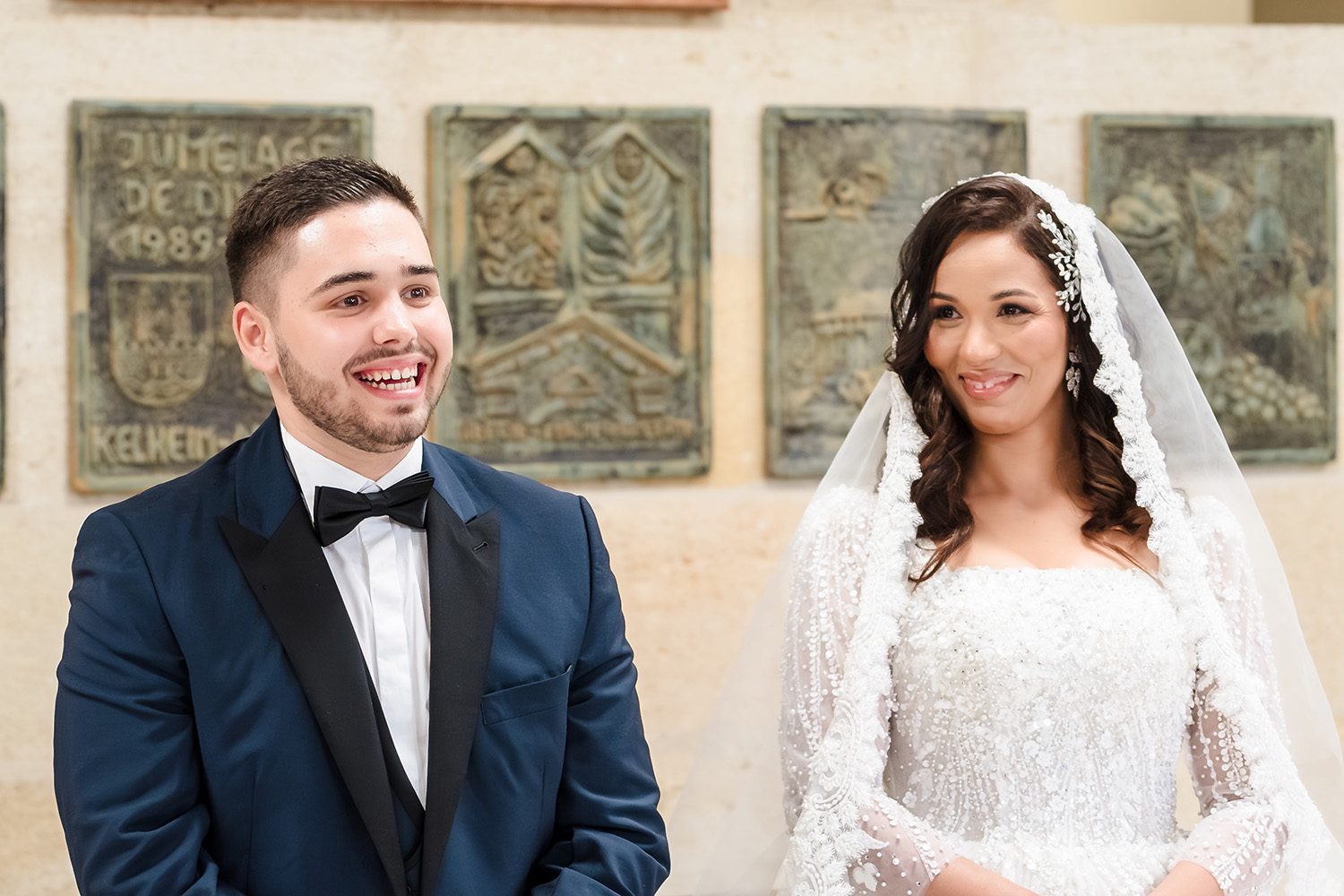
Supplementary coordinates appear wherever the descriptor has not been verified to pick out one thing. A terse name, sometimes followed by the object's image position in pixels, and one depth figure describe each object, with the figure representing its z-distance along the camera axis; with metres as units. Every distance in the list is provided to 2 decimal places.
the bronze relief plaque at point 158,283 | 3.75
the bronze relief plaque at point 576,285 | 3.90
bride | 2.42
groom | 1.95
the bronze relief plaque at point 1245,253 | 4.22
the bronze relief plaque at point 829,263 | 4.06
